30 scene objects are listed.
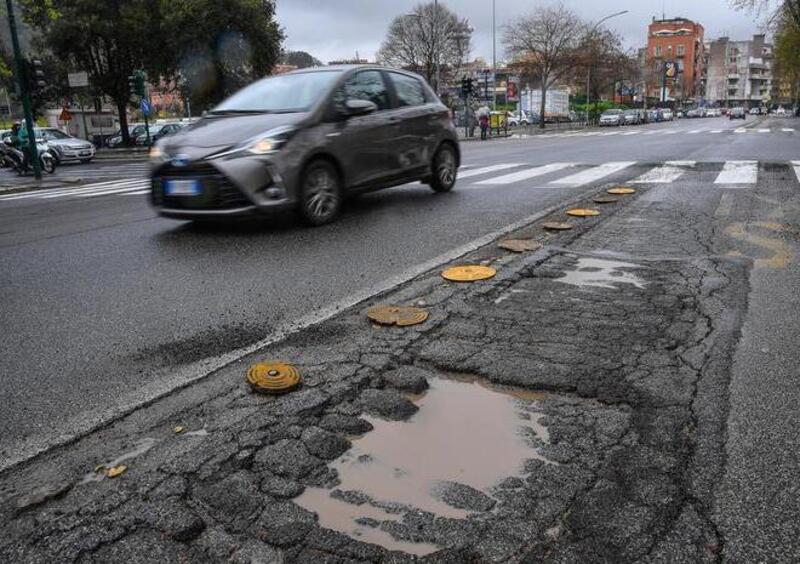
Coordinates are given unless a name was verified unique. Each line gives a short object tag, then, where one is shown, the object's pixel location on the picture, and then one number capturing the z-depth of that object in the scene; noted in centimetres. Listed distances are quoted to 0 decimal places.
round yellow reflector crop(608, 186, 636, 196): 909
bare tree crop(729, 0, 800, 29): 4028
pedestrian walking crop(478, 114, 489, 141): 3897
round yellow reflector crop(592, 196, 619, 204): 827
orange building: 13100
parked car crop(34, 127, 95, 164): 2708
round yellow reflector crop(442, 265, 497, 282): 463
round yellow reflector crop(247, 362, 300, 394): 280
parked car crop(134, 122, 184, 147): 3456
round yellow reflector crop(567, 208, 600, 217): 727
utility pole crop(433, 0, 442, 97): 5523
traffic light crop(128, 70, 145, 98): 2667
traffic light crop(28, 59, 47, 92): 1769
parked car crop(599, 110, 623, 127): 6044
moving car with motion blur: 634
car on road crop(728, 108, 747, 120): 7831
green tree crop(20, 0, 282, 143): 3309
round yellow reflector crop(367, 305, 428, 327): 369
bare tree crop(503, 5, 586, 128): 5588
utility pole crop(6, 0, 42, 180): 1657
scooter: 2069
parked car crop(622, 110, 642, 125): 6286
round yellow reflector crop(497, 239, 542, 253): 557
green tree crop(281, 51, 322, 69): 8964
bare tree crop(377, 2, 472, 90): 6072
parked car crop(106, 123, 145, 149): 3991
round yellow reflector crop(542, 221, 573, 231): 643
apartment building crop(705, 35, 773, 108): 15675
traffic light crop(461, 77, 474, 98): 3881
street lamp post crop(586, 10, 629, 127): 5790
